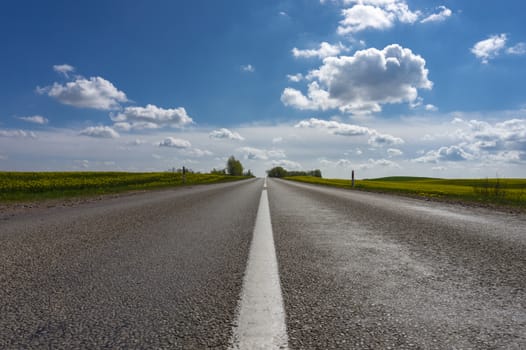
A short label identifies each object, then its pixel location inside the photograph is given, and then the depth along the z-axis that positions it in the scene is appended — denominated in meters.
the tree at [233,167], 158.38
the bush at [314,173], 179.27
